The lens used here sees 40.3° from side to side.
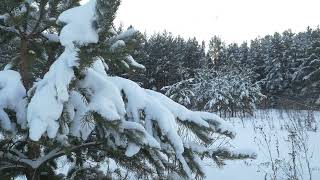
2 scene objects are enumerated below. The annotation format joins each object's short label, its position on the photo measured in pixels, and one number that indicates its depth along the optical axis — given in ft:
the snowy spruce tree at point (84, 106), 6.17
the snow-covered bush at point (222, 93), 72.28
